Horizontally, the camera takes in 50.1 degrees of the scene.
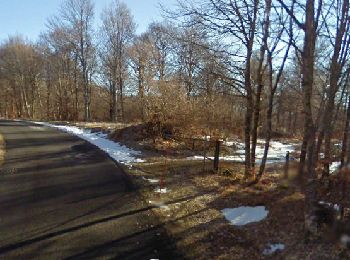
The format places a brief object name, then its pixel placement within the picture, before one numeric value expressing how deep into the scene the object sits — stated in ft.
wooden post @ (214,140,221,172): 45.65
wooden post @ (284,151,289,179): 33.96
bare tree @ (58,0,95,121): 144.25
